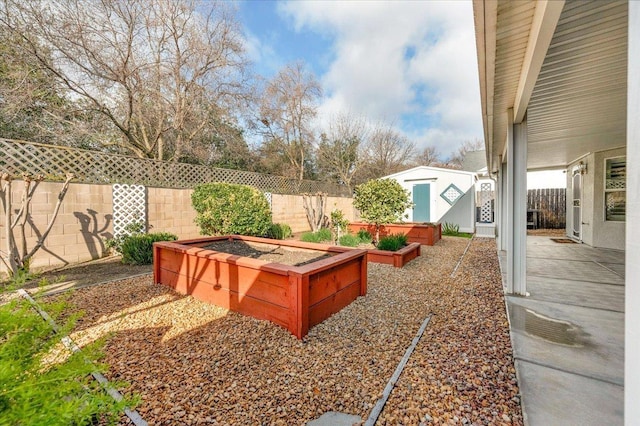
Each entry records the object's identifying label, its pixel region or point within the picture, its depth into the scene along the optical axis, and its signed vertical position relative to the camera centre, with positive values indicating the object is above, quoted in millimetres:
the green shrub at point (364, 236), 8141 -740
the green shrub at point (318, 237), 7742 -710
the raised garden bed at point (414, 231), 8641 -604
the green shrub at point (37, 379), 931 -668
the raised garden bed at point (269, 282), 2828 -867
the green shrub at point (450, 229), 11351 -719
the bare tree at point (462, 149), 29688 +6769
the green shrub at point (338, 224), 8266 -384
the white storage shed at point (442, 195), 12195 +751
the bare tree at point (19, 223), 4523 -214
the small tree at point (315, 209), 9539 +88
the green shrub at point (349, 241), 7250 -771
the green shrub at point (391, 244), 6238 -727
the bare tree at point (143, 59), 7219 +4575
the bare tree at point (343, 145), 17922 +4374
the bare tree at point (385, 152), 20141 +4692
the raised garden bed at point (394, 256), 5794 -963
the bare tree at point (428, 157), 25748 +5330
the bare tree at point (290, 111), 16141 +5928
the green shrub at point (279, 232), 8414 -630
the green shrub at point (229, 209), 6398 +52
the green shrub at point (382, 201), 7570 +292
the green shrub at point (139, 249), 5699 -776
